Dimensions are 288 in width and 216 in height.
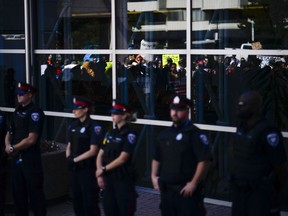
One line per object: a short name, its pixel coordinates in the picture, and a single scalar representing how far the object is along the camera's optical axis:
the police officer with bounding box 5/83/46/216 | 8.66
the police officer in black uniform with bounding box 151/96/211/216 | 6.80
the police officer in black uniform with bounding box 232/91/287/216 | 6.55
